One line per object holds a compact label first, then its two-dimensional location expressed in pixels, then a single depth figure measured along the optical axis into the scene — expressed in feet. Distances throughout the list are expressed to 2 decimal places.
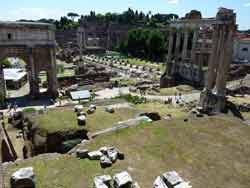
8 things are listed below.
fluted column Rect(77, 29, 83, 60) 239.48
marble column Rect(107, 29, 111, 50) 381.19
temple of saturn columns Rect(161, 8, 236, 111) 91.04
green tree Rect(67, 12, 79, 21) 553.40
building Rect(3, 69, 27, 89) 151.94
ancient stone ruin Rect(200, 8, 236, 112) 90.02
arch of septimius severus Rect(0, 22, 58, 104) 114.93
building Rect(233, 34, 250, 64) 212.02
